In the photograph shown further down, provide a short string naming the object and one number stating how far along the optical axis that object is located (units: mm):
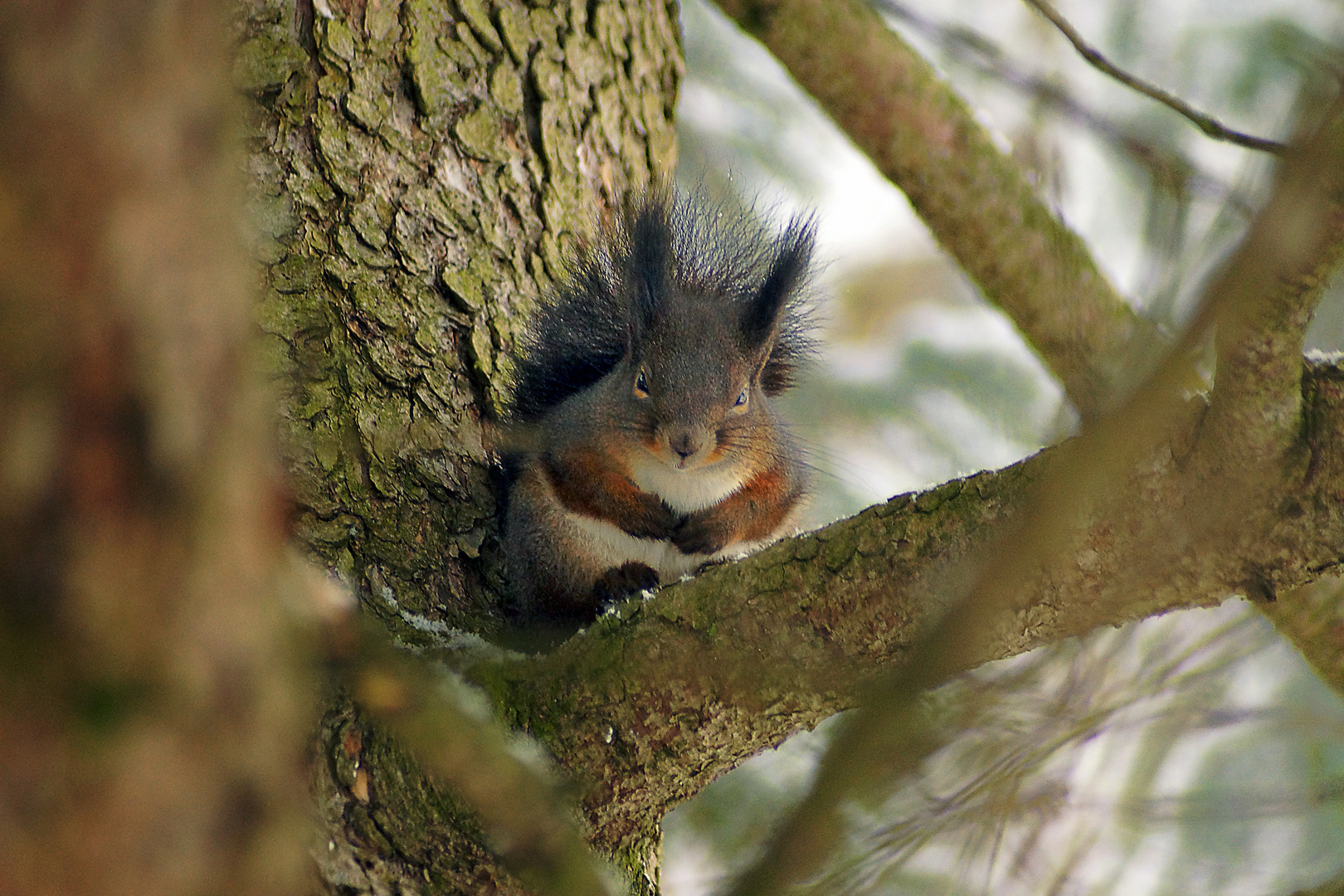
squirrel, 5536
